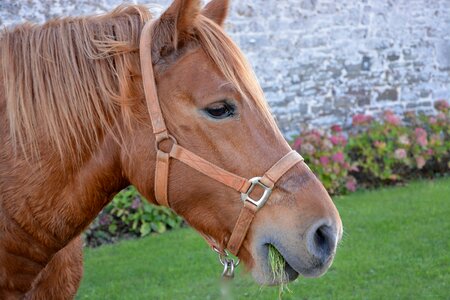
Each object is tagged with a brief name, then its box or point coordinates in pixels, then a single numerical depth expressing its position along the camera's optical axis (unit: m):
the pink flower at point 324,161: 8.35
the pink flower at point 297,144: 8.55
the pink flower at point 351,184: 8.52
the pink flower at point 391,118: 9.33
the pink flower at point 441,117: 9.77
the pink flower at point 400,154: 8.89
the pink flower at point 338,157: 8.43
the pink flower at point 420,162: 9.05
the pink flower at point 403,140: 9.01
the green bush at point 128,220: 6.91
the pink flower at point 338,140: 8.77
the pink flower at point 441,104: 10.23
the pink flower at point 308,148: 8.42
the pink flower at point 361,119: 9.38
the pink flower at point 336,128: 9.22
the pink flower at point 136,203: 6.96
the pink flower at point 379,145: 8.84
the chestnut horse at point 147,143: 2.23
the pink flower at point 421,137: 9.16
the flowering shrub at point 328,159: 8.37
